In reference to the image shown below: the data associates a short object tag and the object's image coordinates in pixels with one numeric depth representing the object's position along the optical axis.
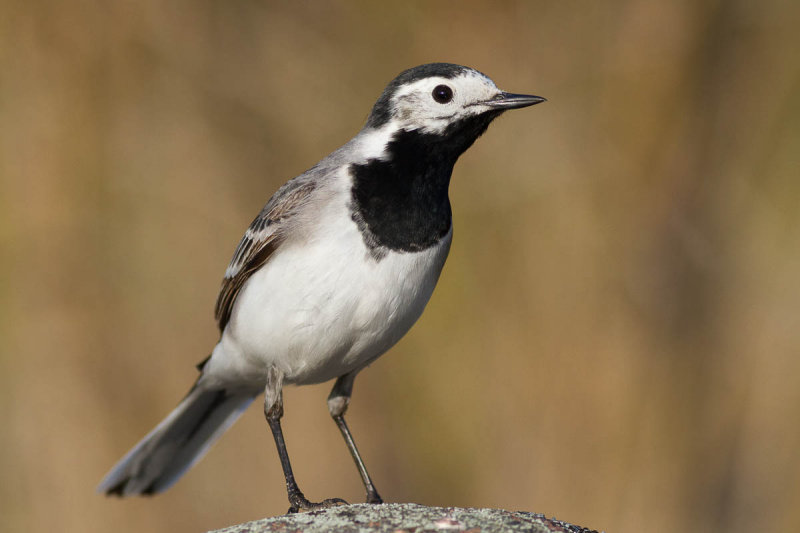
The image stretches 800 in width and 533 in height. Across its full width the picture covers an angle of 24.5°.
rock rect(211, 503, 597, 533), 7.59
